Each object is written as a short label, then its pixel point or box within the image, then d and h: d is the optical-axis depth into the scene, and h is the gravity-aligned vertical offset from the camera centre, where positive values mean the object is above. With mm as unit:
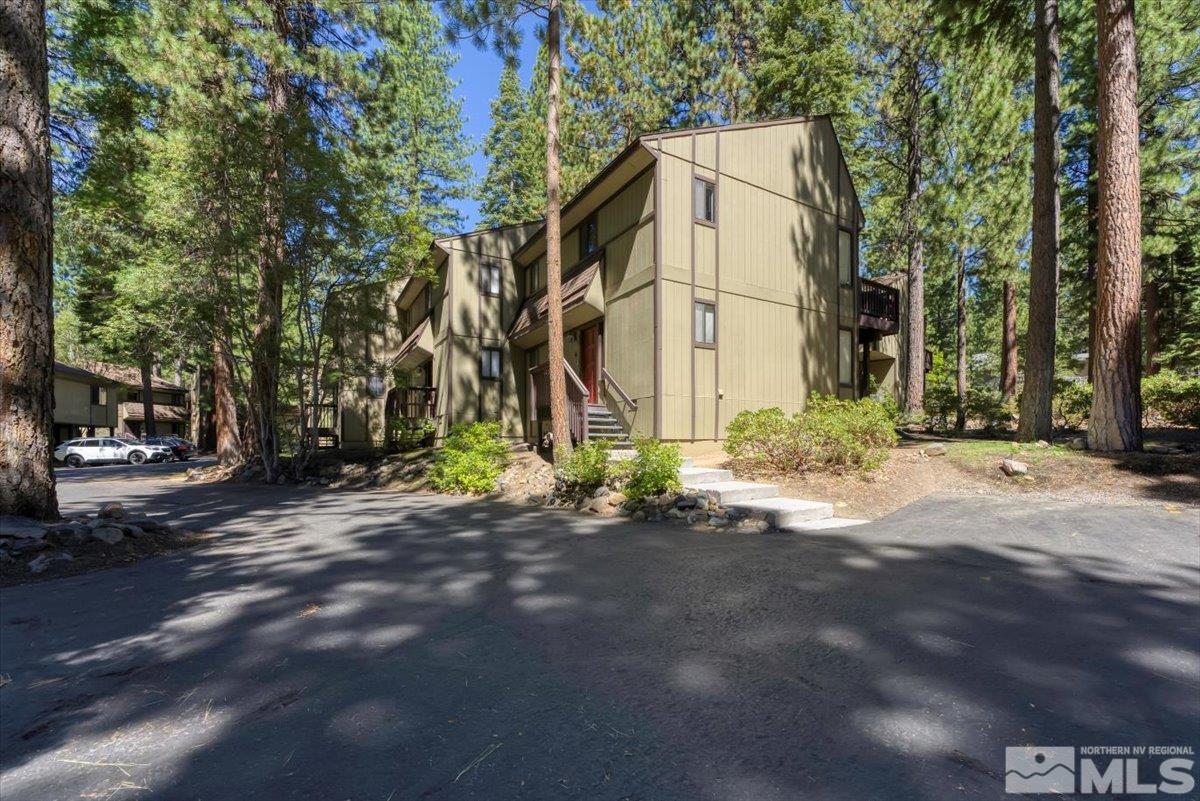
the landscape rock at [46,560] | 4652 -1389
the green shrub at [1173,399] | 12555 -76
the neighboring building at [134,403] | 36969 -10
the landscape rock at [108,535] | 5457 -1338
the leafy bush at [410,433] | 17484 -1033
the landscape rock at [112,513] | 6259 -1290
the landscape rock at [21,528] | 4938 -1158
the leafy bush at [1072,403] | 14125 -172
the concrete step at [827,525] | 6664 -1603
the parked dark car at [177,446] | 27800 -2300
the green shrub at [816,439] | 8742 -683
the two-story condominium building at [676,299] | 11906 +2666
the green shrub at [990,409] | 15375 -346
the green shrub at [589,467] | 8883 -1106
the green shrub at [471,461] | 10773 -1250
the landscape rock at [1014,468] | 7910 -1054
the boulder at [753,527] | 6704 -1613
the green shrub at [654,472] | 7961 -1070
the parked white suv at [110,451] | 25828 -2345
